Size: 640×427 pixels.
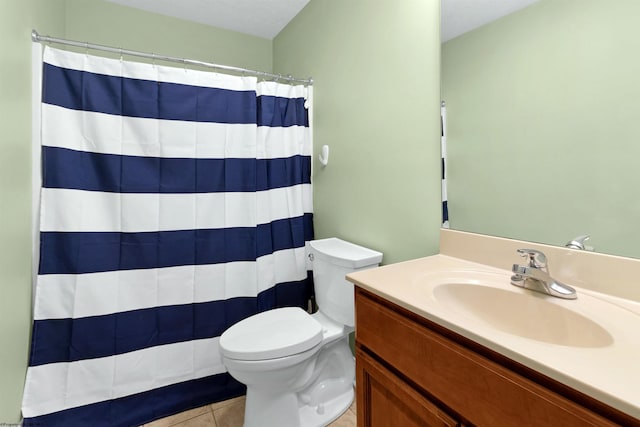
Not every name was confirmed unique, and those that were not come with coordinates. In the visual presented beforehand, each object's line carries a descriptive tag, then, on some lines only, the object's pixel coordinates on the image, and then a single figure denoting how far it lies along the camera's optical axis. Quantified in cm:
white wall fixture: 181
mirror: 75
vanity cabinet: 49
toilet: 118
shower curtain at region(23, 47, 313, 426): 134
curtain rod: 127
